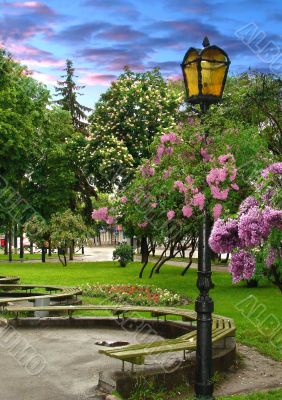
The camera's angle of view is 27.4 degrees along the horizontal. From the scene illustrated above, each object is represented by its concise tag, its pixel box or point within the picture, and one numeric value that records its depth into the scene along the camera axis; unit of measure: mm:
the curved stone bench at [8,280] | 23798
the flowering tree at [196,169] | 7797
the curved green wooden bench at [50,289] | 16125
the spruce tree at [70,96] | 63719
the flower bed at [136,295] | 18094
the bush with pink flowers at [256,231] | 6457
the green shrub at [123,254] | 40116
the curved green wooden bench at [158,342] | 8695
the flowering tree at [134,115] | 35562
